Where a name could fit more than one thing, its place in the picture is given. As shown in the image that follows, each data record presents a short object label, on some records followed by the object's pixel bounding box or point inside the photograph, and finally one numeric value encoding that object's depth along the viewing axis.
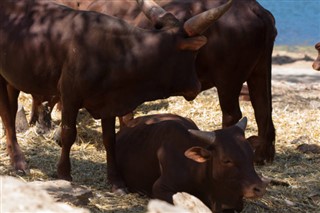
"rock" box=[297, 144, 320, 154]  13.09
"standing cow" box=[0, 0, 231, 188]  10.05
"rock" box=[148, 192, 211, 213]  7.67
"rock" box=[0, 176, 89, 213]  5.78
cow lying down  8.93
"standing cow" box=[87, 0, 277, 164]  11.68
